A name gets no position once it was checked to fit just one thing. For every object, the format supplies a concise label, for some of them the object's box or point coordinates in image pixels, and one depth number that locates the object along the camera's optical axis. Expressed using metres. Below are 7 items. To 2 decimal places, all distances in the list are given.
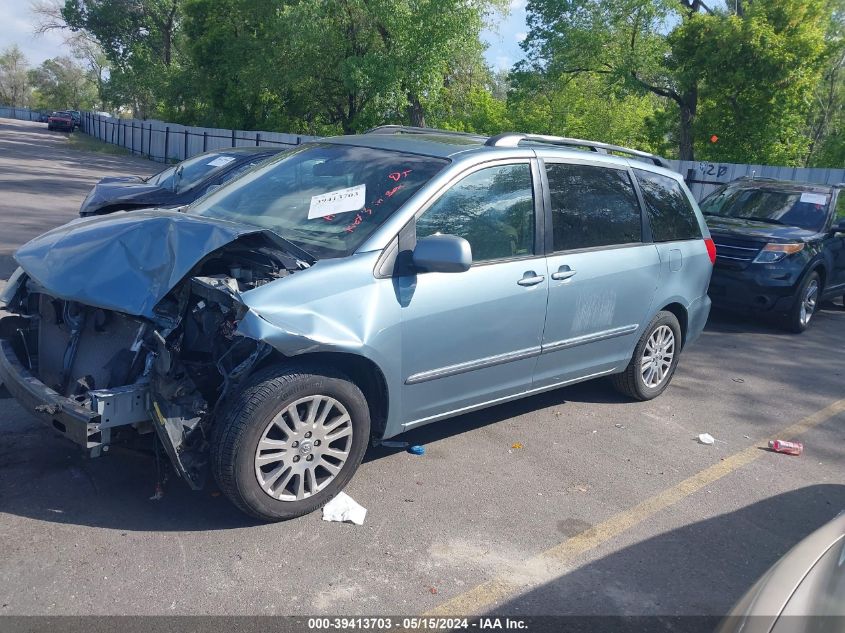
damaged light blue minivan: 3.58
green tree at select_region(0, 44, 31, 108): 119.69
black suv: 8.83
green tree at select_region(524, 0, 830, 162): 20.53
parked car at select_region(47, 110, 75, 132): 58.69
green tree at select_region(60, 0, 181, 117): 43.31
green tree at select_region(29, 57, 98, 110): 106.28
